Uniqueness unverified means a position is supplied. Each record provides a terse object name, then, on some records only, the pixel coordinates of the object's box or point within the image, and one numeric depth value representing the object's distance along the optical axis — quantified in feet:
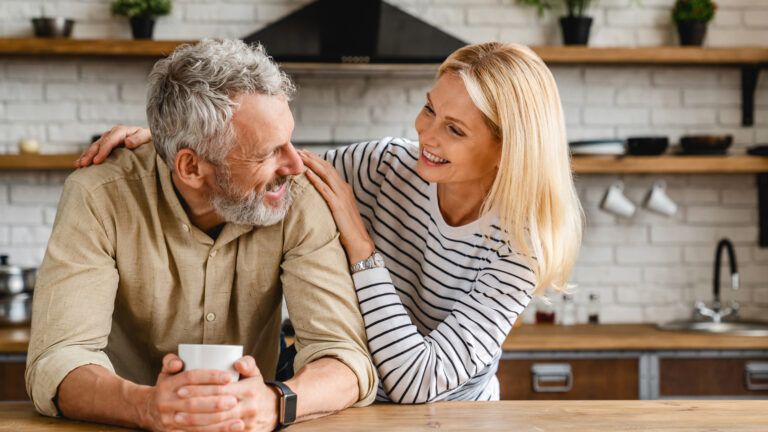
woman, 5.86
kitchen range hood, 11.68
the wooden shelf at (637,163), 12.10
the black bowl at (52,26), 12.22
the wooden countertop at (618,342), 11.04
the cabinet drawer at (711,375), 11.20
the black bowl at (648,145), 12.39
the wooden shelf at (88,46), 12.01
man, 5.36
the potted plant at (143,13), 12.35
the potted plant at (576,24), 12.64
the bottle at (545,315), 12.90
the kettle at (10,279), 11.15
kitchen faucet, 12.42
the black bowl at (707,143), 12.50
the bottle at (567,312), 12.67
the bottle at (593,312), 13.12
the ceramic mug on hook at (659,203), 13.10
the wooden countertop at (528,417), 4.75
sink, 11.52
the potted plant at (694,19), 12.87
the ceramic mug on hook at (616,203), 13.06
